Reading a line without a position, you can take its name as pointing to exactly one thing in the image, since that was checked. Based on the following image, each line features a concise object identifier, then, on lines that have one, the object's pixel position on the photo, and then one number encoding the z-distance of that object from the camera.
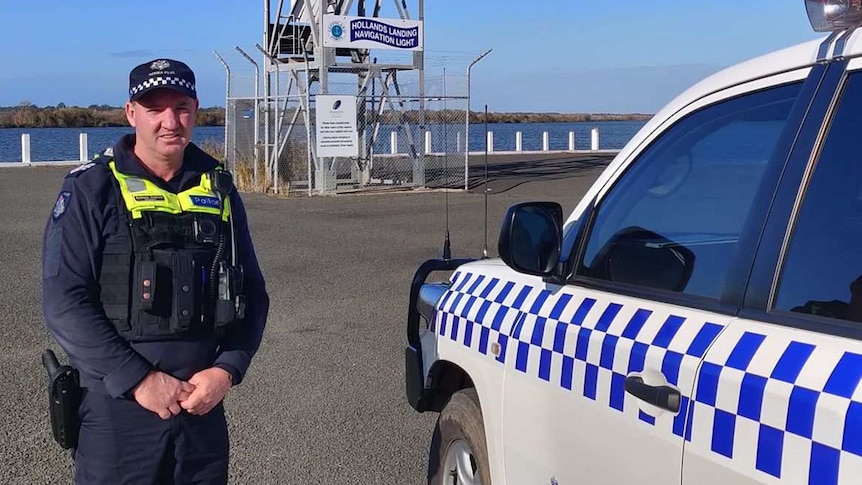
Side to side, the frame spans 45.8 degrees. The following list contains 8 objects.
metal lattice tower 19.78
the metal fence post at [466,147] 20.52
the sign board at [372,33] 19.52
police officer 3.04
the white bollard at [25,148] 30.39
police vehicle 2.11
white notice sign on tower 19.05
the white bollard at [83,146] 31.72
